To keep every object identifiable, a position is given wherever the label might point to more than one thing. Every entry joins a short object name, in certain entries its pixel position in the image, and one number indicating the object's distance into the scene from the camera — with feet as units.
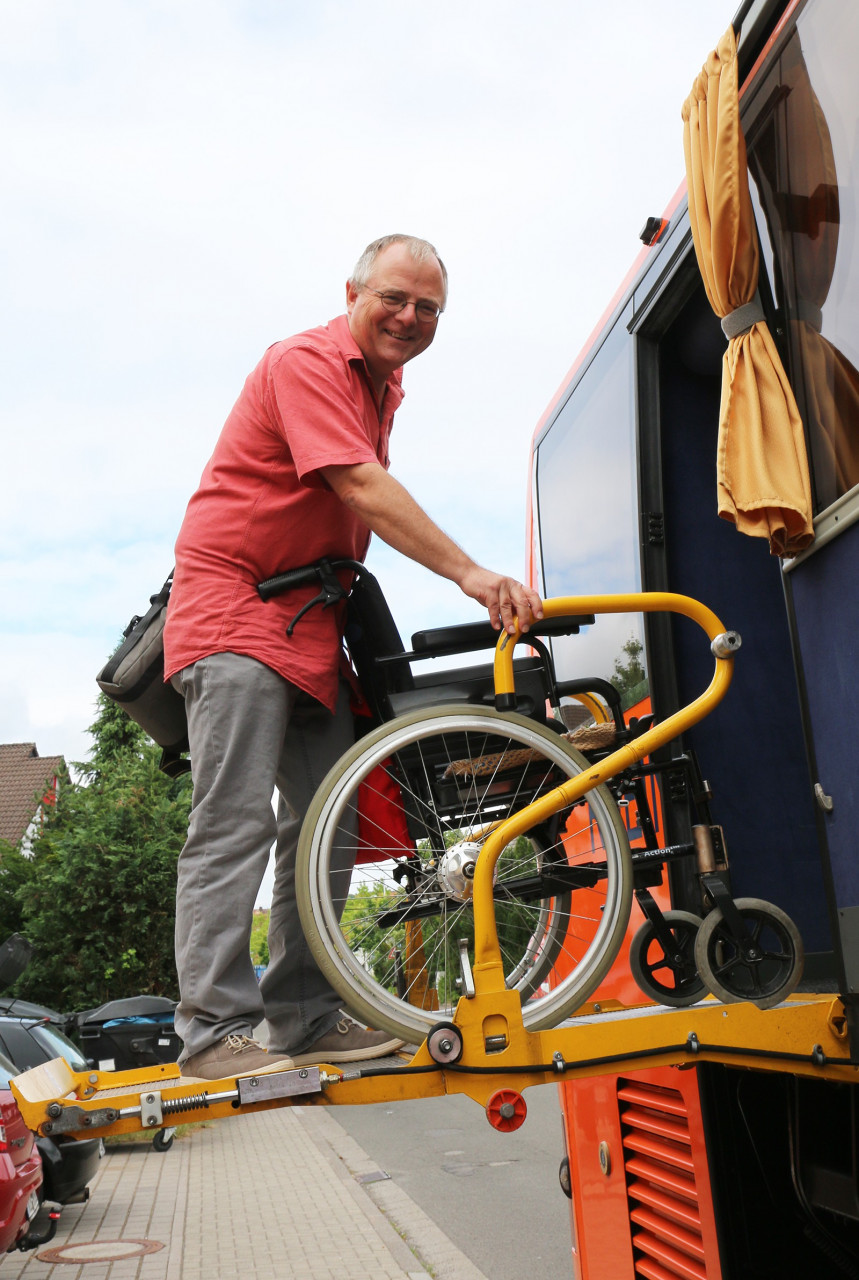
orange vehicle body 6.95
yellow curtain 7.19
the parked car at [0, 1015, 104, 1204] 29.71
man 7.98
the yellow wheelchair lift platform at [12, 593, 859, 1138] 6.75
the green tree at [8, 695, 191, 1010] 62.13
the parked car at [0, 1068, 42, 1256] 19.11
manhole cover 28.17
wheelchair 7.51
